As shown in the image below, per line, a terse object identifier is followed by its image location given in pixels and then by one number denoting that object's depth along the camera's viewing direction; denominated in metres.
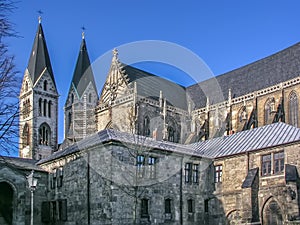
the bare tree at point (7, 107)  15.94
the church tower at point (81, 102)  62.91
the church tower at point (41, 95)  65.94
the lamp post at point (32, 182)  21.93
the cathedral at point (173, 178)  28.77
